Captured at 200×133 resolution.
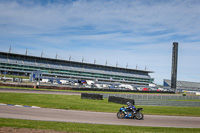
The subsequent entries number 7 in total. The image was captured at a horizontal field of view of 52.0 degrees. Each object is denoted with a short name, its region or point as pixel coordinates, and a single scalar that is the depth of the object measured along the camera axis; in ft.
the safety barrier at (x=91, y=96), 109.91
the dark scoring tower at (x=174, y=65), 316.52
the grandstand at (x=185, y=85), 453.99
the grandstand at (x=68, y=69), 354.58
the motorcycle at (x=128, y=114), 56.54
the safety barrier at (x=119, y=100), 91.75
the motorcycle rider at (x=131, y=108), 56.54
